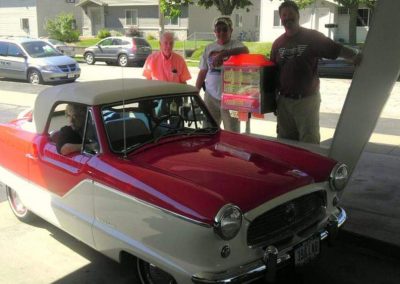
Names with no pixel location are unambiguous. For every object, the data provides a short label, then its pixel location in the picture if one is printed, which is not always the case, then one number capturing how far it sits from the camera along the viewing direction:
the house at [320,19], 32.88
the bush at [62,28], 36.44
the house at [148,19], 38.88
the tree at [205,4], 16.11
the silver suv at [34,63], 16.52
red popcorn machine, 5.24
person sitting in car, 3.85
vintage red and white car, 2.86
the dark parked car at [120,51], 24.27
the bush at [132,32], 35.99
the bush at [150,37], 37.53
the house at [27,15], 40.34
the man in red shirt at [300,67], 4.87
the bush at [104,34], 36.00
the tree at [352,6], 23.72
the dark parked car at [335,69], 17.66
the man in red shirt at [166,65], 6.01
